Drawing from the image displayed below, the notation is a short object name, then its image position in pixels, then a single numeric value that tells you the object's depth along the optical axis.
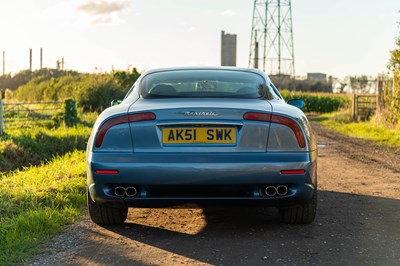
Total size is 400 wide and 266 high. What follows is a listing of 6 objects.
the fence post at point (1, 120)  16.98
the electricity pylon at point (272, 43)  49.00
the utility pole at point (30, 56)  81.00
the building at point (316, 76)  82.69
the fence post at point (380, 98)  22.13
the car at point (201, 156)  4.41
